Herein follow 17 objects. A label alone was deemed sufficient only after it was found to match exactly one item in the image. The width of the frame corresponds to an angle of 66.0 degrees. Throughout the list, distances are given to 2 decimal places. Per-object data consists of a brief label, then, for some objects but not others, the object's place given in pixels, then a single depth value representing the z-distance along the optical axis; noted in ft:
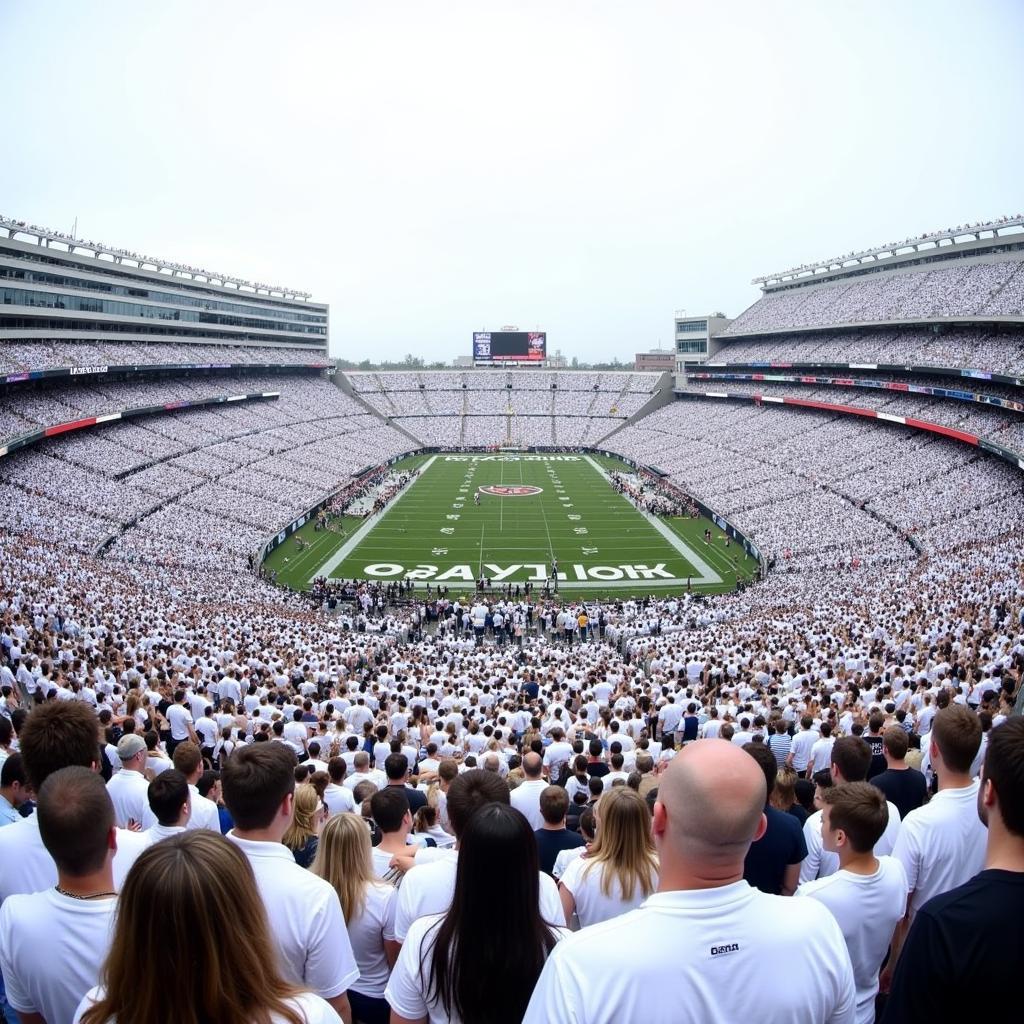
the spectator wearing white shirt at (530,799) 23.34
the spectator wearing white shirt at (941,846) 14.29
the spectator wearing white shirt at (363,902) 13.51
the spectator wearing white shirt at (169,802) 16.38
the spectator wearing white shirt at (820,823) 18.42
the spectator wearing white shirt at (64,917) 9.78
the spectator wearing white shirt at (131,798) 21.62
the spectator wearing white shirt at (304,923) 10.09
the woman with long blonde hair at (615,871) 13.79
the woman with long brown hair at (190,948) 7.09
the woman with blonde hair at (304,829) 18.63
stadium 13.93
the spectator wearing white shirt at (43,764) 13.58
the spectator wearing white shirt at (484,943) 9.59
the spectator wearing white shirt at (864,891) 12.80
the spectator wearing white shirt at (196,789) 19.94
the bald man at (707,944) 6.84
